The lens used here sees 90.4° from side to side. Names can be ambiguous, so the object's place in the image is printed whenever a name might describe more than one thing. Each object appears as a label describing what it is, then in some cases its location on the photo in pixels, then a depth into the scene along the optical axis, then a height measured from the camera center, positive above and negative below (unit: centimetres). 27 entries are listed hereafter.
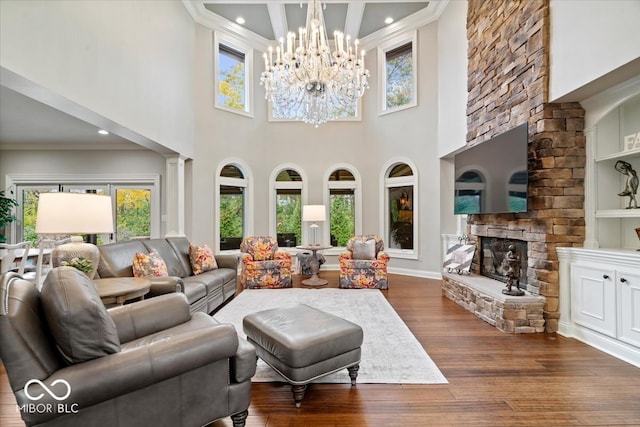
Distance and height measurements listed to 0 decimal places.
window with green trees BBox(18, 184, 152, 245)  651 +17
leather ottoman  211 -90
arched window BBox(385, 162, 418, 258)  670 +15
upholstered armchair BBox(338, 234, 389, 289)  543 -98
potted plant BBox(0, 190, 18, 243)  588 +7
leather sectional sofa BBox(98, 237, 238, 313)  339 -71
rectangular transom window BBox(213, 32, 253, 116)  667 +312
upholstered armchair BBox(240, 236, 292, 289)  549 -86
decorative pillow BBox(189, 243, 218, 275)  461 -65
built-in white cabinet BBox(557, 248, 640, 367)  273 -80
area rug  249 -125
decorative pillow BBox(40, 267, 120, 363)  142 -48
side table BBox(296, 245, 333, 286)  582 -102
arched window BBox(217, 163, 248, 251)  685 +20
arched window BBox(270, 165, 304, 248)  743 +19
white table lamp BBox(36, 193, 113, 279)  242 -3
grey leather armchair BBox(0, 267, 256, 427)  132 -70
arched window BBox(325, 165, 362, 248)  740 +26
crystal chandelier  420 +195
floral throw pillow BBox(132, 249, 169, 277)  361 -58
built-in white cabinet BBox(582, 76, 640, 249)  317 +43
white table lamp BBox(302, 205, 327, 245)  616 +4
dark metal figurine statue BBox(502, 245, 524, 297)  354 -65
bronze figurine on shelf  309 +32
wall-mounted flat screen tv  350 +51
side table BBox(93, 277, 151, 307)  258 -62
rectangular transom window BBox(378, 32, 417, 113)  669 +311
